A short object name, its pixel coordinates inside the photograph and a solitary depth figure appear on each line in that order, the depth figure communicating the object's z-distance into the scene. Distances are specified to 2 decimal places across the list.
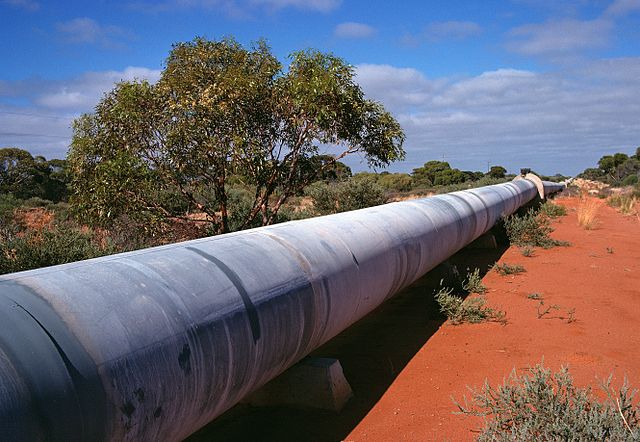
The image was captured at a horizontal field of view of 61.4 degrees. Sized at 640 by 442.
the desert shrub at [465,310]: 5.86
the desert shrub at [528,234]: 11.24
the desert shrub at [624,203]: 20.22
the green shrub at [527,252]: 10.09
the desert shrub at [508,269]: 8.55
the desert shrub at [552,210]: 17.75
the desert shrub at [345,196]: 16.88
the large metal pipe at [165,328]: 1.63
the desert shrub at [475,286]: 7.22
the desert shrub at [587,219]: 14.38
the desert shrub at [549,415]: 2.75
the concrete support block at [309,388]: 3.72
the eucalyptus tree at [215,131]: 9.27
